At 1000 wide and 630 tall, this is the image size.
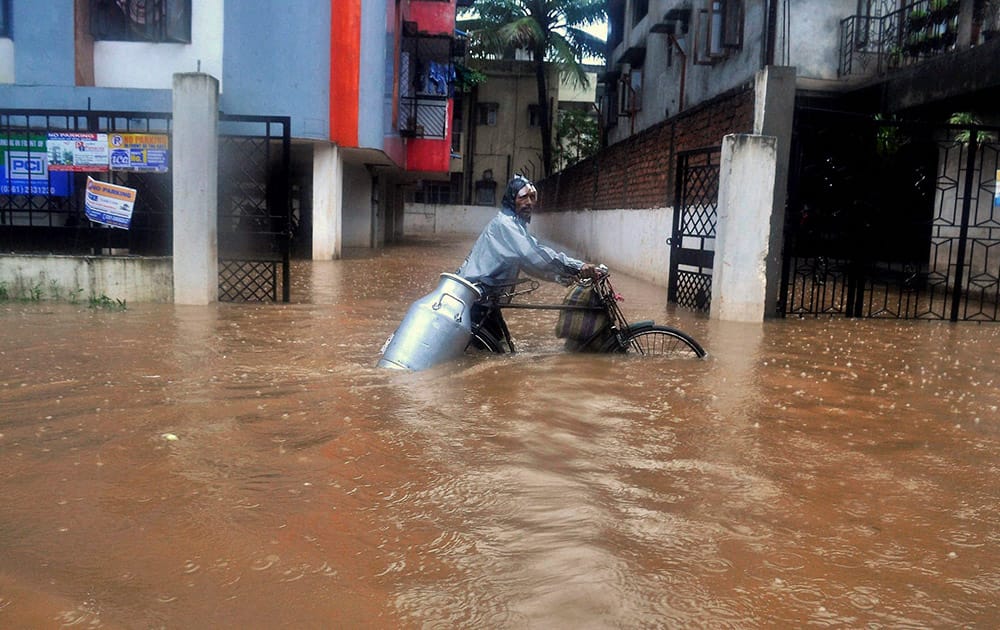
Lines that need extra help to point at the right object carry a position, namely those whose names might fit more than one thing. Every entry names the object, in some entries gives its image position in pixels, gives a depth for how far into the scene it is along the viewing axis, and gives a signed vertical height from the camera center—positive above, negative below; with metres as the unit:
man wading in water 6.10 -0.27
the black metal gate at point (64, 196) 10.00 +0.04
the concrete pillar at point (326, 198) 17.86 +0.24
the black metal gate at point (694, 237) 10.88 -0.15
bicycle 6.31 -0.82
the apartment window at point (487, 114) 41.62 +4.85
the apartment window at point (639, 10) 28.48 +6.94
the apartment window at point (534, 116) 41.62 +4.86
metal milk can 5.90 -0.77
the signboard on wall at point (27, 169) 10.02 +0.32
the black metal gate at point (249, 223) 10.15 -0.21
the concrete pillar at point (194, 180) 9.59 +0.27
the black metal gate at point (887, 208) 10.23 +0.39
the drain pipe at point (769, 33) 16.34 +3.68
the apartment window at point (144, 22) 15.20 +3.13
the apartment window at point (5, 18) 14.56 +2.96
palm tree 34.31 +7.51
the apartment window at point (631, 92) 27.87 +4.19
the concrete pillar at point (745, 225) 9.70 +0.02
